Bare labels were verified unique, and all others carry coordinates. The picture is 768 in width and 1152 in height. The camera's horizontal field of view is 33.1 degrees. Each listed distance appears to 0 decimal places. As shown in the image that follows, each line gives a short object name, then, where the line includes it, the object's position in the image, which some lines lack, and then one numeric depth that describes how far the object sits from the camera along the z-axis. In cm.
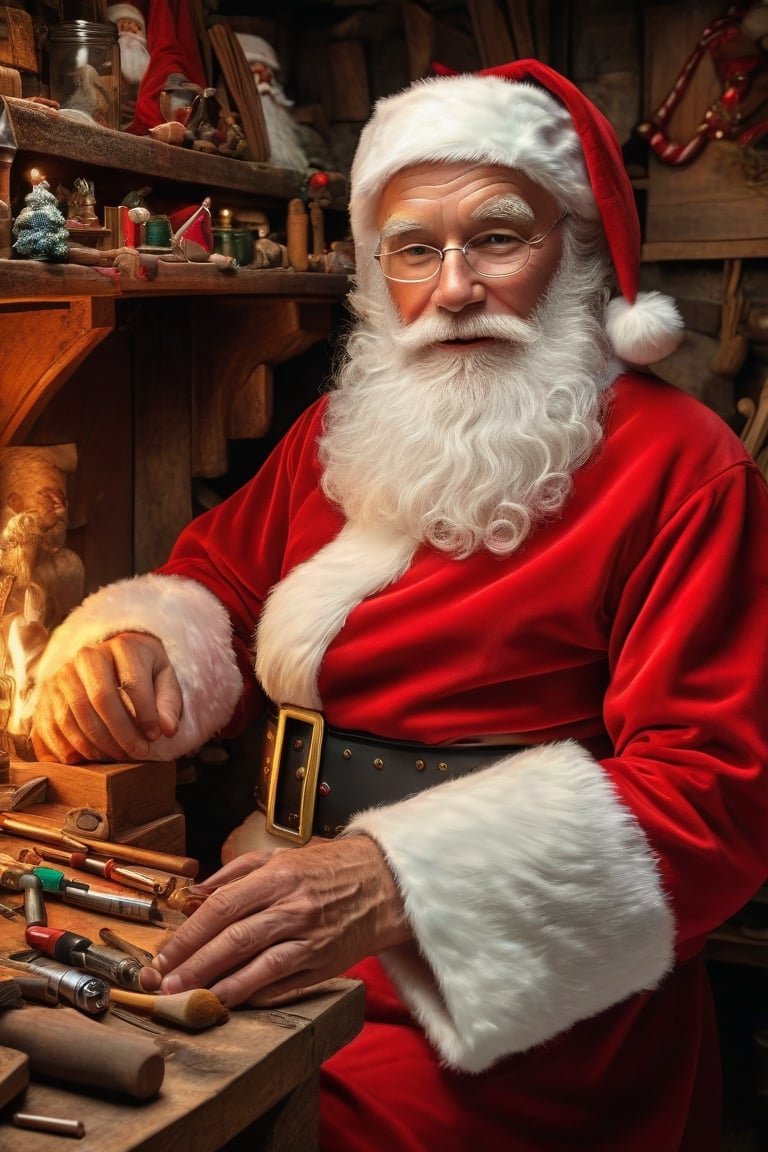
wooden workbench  109
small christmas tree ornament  172
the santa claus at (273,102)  292
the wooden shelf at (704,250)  296
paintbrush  124
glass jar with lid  206
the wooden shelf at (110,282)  183
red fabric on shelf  241
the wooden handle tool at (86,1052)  111
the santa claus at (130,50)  244
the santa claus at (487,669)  146
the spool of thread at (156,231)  218
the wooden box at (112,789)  186
